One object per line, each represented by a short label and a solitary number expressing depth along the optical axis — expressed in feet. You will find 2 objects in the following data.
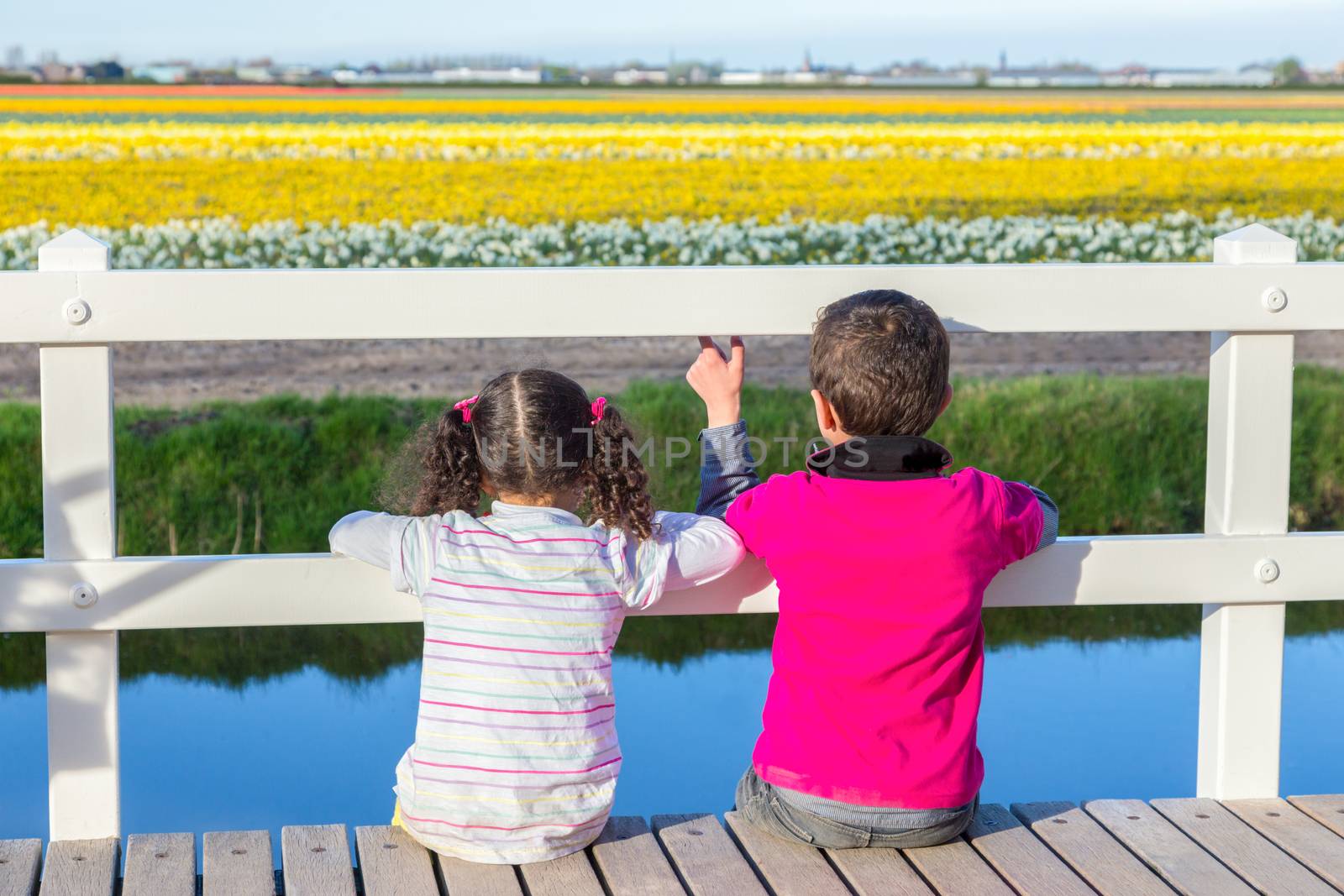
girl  6.52
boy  6.57
